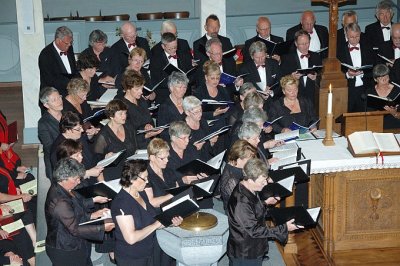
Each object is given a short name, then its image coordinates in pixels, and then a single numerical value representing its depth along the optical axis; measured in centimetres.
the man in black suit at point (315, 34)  987
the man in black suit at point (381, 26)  990
